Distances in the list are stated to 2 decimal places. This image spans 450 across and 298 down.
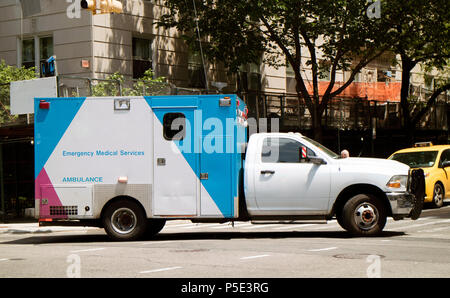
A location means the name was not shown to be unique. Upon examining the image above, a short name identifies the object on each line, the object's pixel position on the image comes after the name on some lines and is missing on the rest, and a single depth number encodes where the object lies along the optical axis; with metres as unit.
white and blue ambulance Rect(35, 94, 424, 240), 13.06
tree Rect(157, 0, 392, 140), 23.47
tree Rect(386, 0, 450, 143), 24.64
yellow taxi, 20.61
